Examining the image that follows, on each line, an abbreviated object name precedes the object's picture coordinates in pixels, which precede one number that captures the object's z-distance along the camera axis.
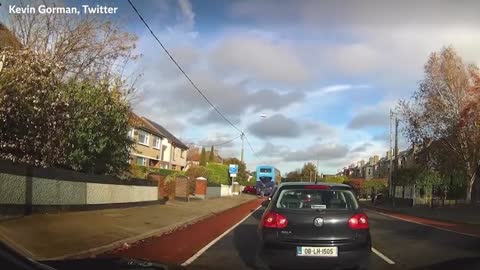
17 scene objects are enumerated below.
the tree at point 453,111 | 44.50
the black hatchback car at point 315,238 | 8.91
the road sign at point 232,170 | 63.22
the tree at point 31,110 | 16.06
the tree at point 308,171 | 140.95
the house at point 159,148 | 61.75
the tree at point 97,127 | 21.47
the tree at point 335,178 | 113.31
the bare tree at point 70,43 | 22.88
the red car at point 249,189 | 88.86
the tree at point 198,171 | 55.58
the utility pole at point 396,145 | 55.28
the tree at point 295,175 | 146.38
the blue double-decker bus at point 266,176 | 68.62
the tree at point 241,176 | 94.38
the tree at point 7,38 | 20.97
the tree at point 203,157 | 100.90
